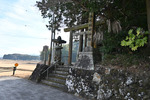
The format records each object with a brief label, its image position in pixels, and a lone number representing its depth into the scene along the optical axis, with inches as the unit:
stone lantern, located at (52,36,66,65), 382.1
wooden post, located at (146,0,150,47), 193.8
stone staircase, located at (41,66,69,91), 252.3
